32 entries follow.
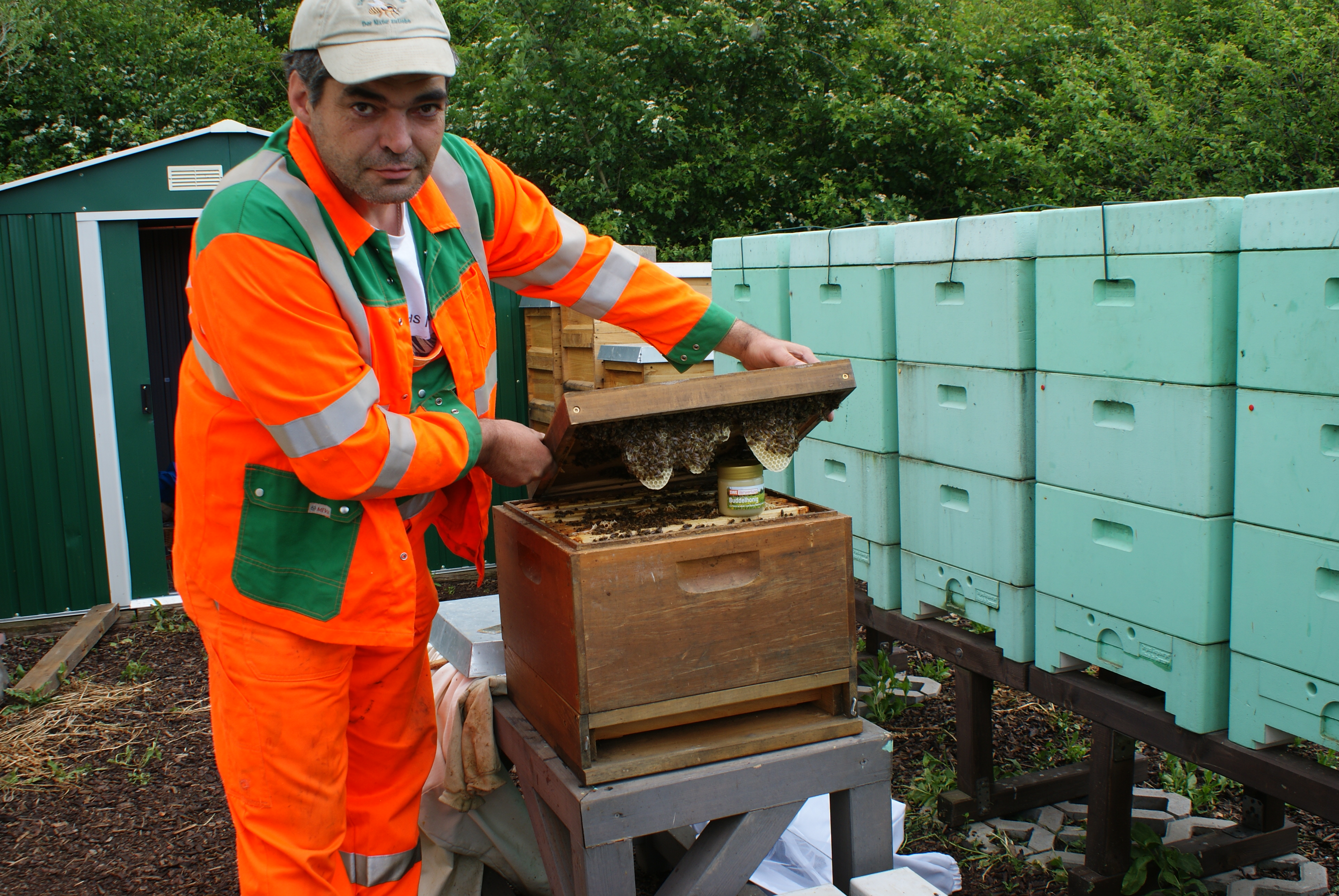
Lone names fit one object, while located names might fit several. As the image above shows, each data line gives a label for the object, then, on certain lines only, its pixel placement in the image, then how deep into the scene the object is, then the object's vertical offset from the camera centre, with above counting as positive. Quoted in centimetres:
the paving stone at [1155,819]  371 -189
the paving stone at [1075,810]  393 -194
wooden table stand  215 -107
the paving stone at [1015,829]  379 -193
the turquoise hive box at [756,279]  414 +7
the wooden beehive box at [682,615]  207 -64
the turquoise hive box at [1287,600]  238 -74
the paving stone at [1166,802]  388 -190
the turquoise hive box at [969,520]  321 -73
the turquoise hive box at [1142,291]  252 -2
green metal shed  605 -30
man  196 -22
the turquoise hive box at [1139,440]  258 -41
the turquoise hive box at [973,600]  329 -101
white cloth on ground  313 -169
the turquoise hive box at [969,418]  313 -40
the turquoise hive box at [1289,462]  233 -41
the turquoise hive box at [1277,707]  244 -101
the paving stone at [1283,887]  334 -191
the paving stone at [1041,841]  373 -195
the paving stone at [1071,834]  376 -194
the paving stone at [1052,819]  388 -195
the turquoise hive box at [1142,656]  271 -101
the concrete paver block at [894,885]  216 -121
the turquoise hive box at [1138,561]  264 -73
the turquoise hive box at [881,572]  383 -101
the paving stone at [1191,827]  369 -190
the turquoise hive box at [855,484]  375 -70
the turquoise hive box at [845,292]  362 +1
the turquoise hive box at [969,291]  309 -1
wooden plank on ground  525 -173
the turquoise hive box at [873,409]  365 -41
